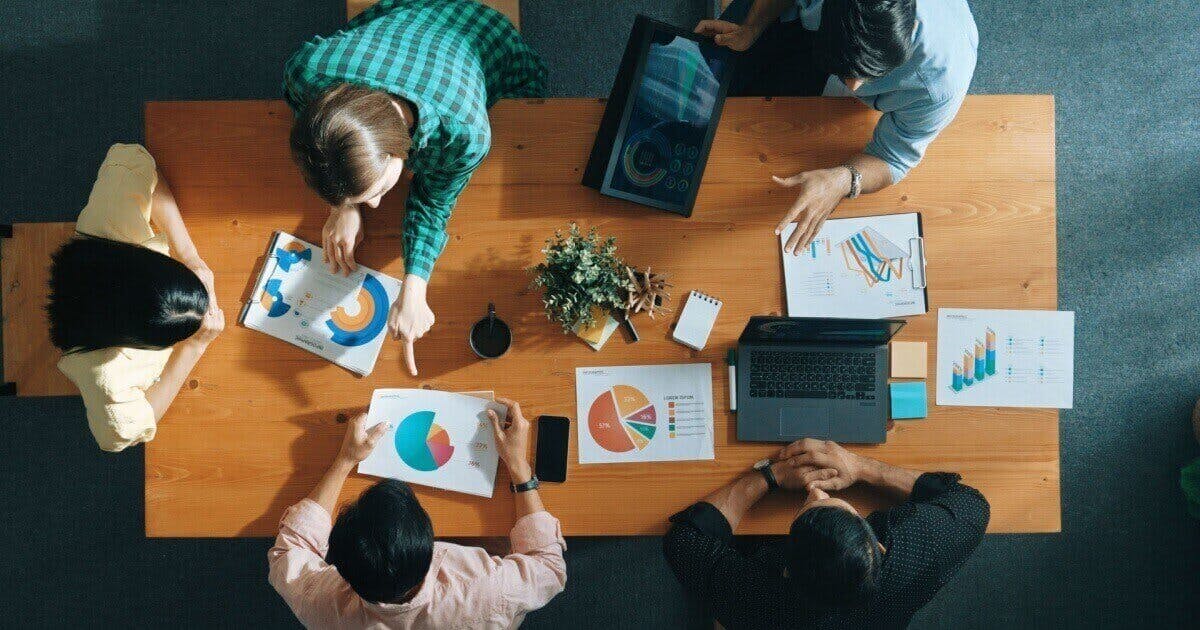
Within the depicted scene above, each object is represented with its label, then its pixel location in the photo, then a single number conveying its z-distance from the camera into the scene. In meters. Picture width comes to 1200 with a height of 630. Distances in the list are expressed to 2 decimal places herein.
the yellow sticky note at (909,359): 1.56
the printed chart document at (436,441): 1.54
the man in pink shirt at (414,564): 1.36
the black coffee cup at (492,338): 1.56
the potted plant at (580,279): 1.42
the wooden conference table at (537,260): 1.55
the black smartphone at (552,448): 1.54
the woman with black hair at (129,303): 1.39
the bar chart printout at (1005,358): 1.56
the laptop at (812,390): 1.55
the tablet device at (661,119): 1.49
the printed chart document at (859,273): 1.55
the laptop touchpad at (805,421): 1.56
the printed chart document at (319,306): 1.54
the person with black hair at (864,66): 1.20
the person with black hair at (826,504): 1.49
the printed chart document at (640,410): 1.55
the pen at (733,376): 1.55
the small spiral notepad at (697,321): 1.55
